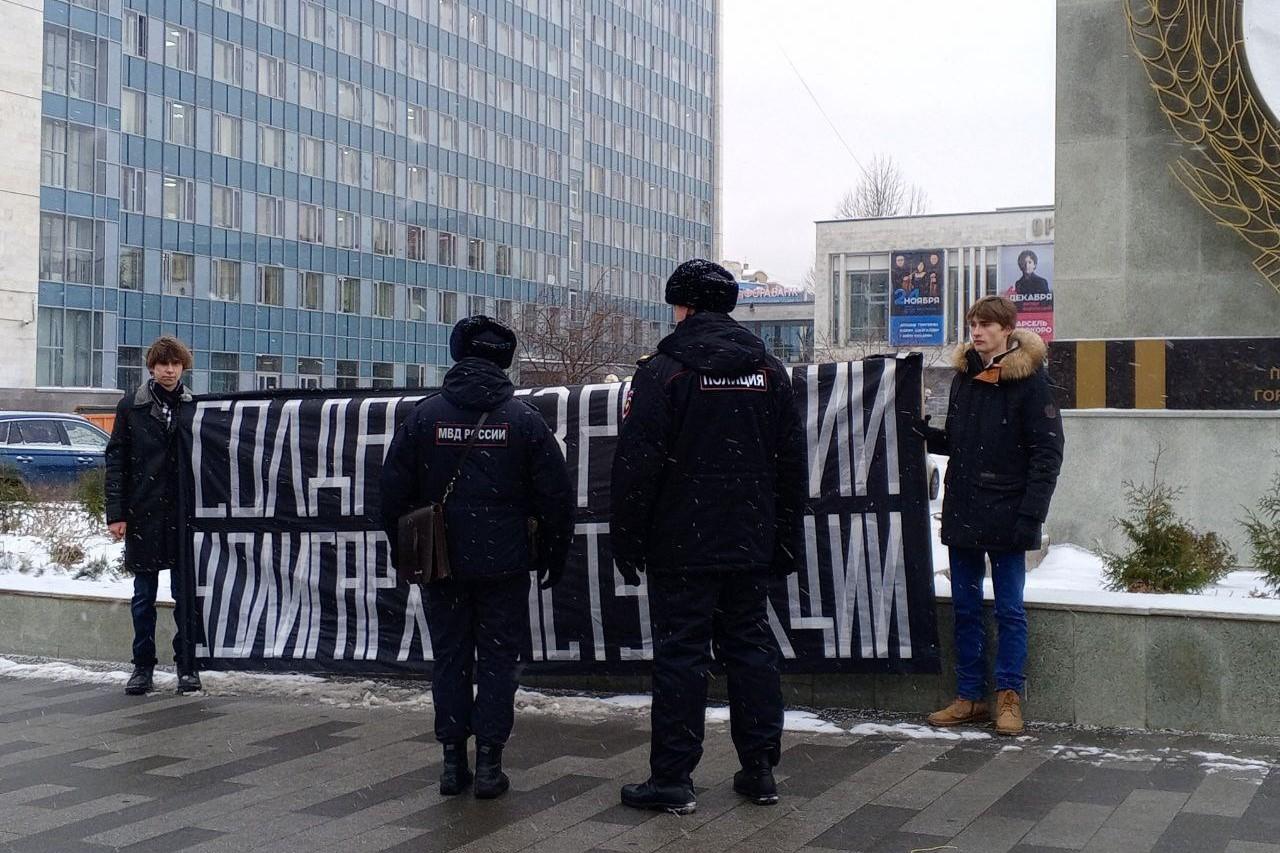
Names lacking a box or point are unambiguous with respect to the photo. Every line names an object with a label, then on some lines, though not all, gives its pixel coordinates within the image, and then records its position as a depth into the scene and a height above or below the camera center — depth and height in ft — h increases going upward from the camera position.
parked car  67.41 -0.38
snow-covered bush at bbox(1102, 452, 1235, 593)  24.47 -1.96
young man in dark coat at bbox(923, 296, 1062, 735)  20.22 -0.48
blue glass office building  169.78 +40.35
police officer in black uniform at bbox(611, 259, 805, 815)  16.96 -0.92
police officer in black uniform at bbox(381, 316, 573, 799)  18.01 -0.98
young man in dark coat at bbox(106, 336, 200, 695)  25.03 -1.04
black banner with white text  22.22 -1.71
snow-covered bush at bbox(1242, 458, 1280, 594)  23.77 -1.65
